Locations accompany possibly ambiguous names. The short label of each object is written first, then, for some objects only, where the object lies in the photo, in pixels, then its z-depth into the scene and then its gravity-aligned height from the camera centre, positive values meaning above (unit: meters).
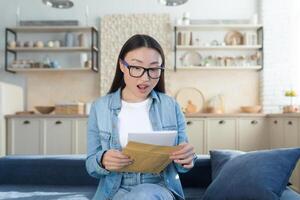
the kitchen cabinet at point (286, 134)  3.61 -0.39
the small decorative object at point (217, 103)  5.07 -0.06
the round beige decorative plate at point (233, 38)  5.03 +0.87
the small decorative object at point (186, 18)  4.99 +1.13
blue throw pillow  1.46 -0.34
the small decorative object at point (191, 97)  5.16 +0.02
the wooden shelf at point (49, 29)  5.00 +0.98
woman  1.43 -0.08
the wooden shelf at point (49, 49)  4.99 +0.69
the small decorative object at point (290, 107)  4.11 -0.09
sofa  2.21 -0.49
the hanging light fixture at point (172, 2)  3.77 +1.03
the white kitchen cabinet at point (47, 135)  4.66 -0.50
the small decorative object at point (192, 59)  5.16 +0.58
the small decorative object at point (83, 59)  5.03 +0.55
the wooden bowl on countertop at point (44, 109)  4.89 -0.16
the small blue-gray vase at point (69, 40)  5.06 +0.82
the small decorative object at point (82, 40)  5.05 +0.82
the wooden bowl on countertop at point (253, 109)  4.78 -0.13
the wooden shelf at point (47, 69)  4.96 +0.40
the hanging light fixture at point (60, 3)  3.80 +1.02
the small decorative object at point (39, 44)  5.02 +0.75
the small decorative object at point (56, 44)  5.04 +0.76
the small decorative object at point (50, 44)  5.03 +0.76
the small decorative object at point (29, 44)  5.04 +0.76
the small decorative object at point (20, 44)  5.07 +0.76
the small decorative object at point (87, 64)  5.01 +0.48
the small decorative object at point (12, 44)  5.04 +0.75
